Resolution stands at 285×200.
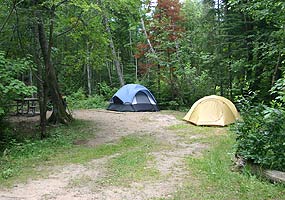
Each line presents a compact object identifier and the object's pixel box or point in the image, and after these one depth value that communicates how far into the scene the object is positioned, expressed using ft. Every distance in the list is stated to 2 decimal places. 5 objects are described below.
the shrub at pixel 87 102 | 52.75
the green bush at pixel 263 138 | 16.02
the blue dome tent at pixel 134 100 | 46.52
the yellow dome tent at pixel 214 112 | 33.46
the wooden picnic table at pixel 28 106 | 41.13
